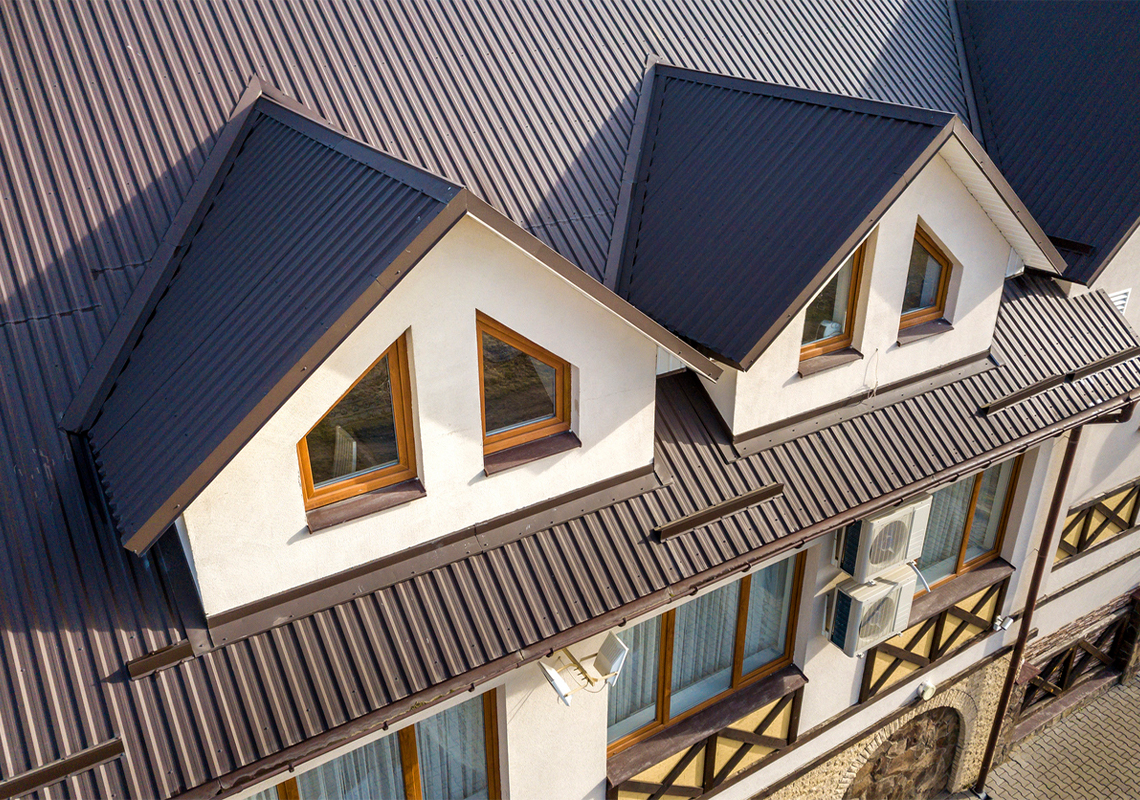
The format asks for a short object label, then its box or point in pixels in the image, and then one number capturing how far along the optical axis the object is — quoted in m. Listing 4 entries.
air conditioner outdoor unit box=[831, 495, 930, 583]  8.97
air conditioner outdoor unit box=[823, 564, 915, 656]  9.13
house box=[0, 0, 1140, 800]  5.54
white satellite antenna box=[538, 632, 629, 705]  6.90
